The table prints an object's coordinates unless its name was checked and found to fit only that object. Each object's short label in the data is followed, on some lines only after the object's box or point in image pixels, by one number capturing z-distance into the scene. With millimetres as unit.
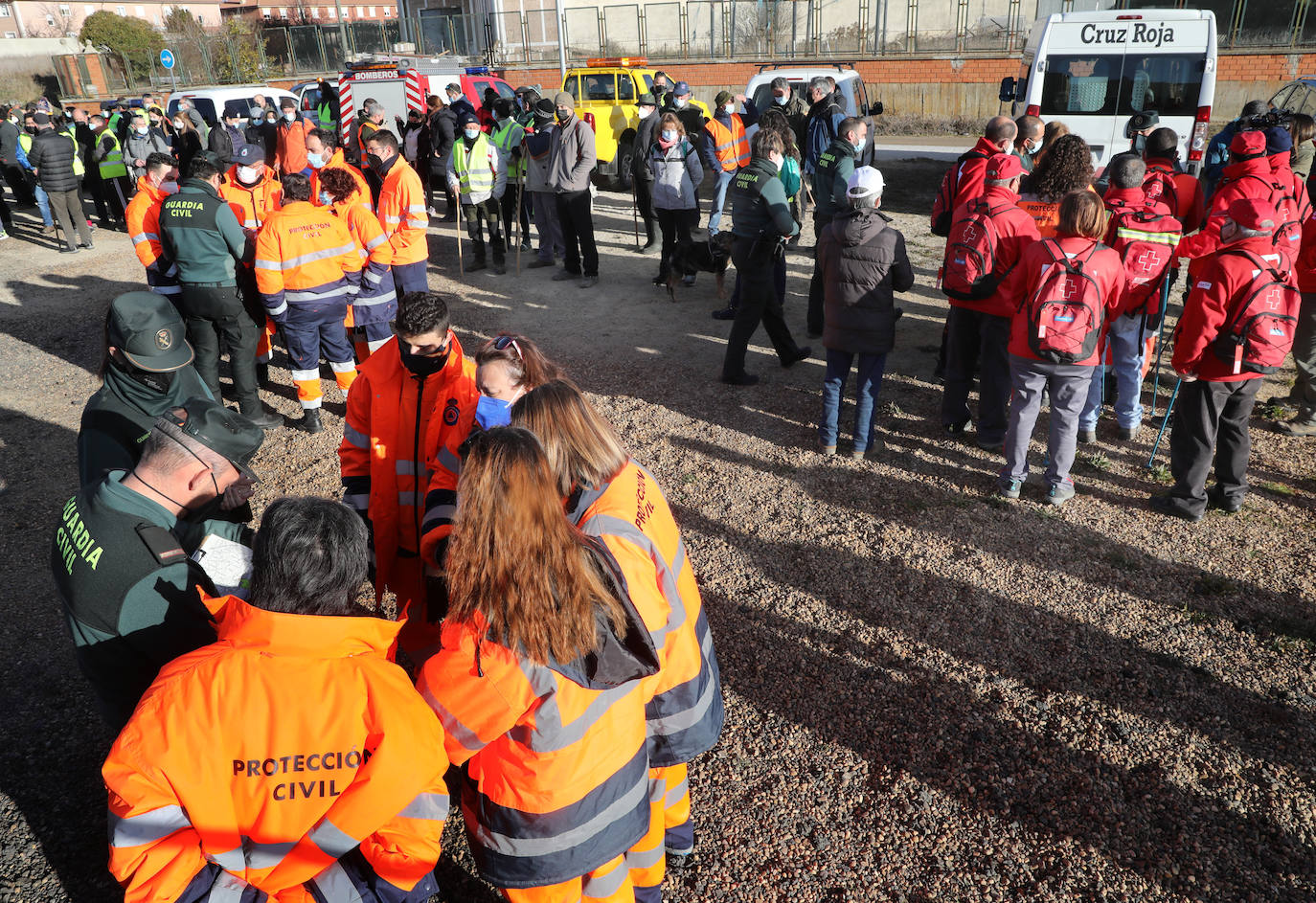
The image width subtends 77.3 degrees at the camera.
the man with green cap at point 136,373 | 3568
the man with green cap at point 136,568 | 2314
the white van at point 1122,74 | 9945
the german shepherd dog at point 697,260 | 9141
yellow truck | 15393
